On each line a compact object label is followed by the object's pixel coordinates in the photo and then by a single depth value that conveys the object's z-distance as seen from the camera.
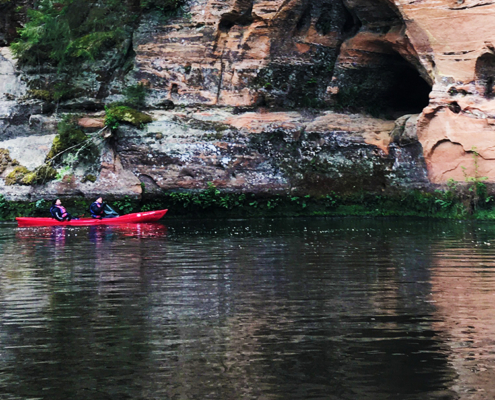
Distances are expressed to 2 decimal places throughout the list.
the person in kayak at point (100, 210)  25.00
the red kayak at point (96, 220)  24.61
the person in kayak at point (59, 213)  24.67
